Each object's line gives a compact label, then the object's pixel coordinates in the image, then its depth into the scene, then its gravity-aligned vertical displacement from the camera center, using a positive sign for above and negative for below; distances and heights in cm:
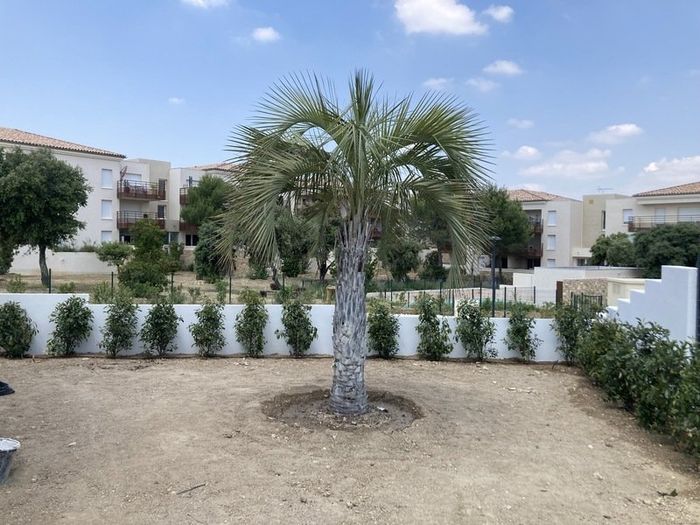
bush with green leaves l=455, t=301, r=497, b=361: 1147 -125
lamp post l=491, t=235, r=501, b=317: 1382 -50
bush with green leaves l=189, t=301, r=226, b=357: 1129 -135
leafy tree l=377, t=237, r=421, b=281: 3259 +8
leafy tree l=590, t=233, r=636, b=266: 3765 +109
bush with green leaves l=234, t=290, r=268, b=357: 1141 -128
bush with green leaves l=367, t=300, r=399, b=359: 1147 -131
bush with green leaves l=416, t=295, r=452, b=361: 1148 -136
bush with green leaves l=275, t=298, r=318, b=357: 1147 -127
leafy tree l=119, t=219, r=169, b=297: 2359 -22
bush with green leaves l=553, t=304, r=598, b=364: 1111 -112
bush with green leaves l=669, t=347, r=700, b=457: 567 -138
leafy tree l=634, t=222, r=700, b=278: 3397 +128
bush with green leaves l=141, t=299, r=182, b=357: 1114 -130
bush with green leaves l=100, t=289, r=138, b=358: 1101 -129
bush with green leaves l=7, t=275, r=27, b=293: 1202 -62
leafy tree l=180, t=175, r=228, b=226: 4647 +469
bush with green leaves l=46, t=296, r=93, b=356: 1097 -127
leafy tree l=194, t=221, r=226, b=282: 2982 +11
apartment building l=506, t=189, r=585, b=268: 5069 +311
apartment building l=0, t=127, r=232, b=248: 4175 +550
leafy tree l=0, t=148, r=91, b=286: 2655 +271
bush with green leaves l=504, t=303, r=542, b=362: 1152 -134
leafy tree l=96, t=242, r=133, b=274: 3666 +32
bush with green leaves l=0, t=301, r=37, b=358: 1079 -137
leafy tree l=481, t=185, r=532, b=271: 4494 +319
